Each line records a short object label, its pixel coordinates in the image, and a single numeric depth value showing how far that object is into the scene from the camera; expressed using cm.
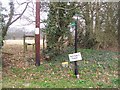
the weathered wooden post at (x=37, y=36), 791
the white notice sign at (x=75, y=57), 705
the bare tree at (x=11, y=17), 878
